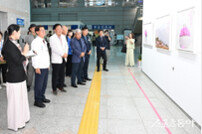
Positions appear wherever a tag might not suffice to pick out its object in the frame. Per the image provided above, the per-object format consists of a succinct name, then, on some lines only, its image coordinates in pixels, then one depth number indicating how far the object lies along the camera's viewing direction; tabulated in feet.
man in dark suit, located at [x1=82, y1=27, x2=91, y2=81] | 17.16
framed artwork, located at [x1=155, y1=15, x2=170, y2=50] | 13.00
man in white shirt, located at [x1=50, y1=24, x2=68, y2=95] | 12.85
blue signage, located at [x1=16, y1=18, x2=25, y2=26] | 34.57
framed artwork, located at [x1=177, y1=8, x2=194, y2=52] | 9.39
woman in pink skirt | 7.92
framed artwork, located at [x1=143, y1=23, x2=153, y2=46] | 18.75
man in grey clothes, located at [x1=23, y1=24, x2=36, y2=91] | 14.48
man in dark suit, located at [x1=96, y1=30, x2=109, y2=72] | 22.68
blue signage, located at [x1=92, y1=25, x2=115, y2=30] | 80.18
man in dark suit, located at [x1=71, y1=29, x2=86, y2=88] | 15.39
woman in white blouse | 27.22
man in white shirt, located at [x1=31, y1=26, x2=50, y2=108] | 10.48
